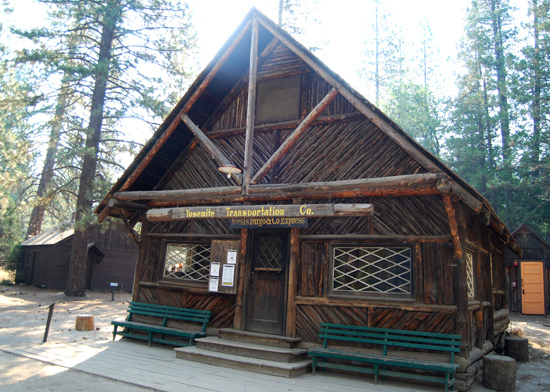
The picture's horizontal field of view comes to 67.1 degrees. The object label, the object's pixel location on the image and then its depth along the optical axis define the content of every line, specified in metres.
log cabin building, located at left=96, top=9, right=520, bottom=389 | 7.10
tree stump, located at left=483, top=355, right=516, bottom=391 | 7.01
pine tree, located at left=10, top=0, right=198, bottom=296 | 16.31
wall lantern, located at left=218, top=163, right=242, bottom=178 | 7.68
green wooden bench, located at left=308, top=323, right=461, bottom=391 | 6.38
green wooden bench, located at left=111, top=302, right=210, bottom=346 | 8.70
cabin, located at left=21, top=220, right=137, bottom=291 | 22.22
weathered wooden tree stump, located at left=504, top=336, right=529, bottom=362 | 9.88
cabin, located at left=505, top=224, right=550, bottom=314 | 19.11
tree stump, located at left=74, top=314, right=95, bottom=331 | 10.55
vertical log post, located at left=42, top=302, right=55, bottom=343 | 8.50
